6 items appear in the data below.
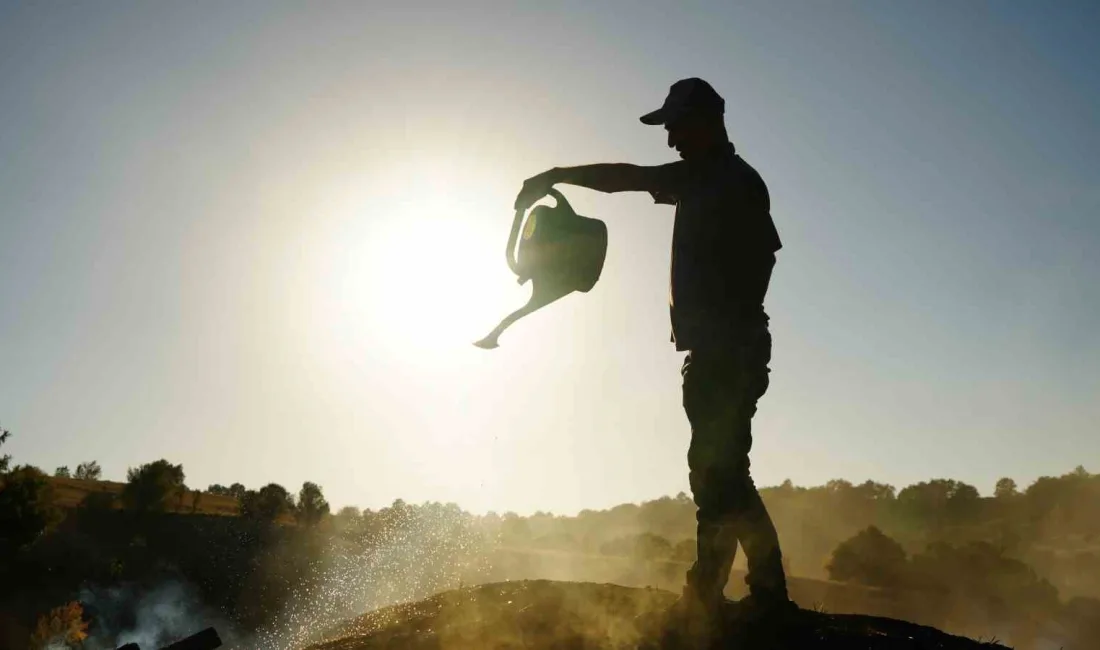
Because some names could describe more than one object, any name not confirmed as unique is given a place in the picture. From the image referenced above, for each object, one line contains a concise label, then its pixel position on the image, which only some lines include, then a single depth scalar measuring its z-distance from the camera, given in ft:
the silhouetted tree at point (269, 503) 331.53
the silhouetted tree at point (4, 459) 179.52
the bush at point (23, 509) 182.09
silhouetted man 13.76
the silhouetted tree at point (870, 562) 195.00
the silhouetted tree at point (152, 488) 256.93
